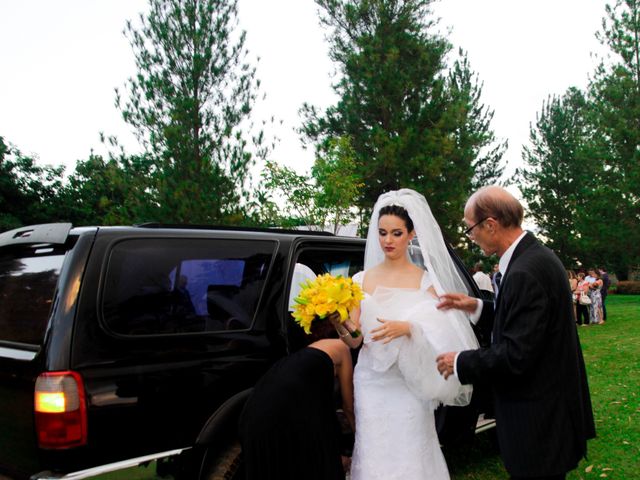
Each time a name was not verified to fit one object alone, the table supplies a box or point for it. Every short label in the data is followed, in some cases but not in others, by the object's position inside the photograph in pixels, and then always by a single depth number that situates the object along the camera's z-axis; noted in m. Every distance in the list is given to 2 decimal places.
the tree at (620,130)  31.59
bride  3.25
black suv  2.55
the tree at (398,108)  26.09
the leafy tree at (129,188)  16.59
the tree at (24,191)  34.66
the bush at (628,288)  42.06
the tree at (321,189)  21.45
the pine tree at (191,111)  16.70
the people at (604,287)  19.57
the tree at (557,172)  46.78
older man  2.27
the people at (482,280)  13.69
